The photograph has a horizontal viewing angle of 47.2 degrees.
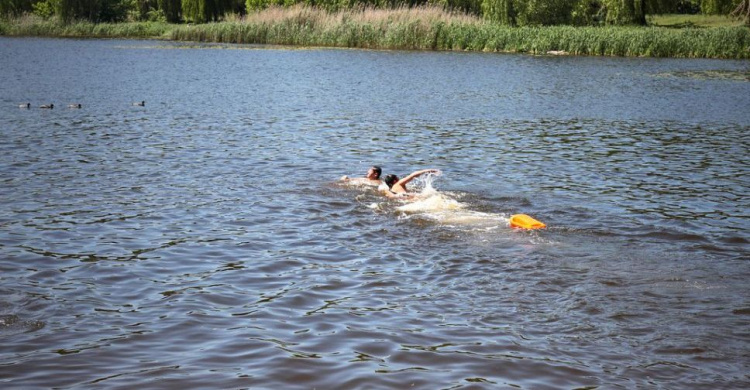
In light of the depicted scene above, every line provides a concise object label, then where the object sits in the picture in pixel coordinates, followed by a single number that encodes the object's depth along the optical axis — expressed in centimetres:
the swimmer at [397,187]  1552
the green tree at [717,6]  5994
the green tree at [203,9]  8144
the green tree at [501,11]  6419
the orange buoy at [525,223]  1307
